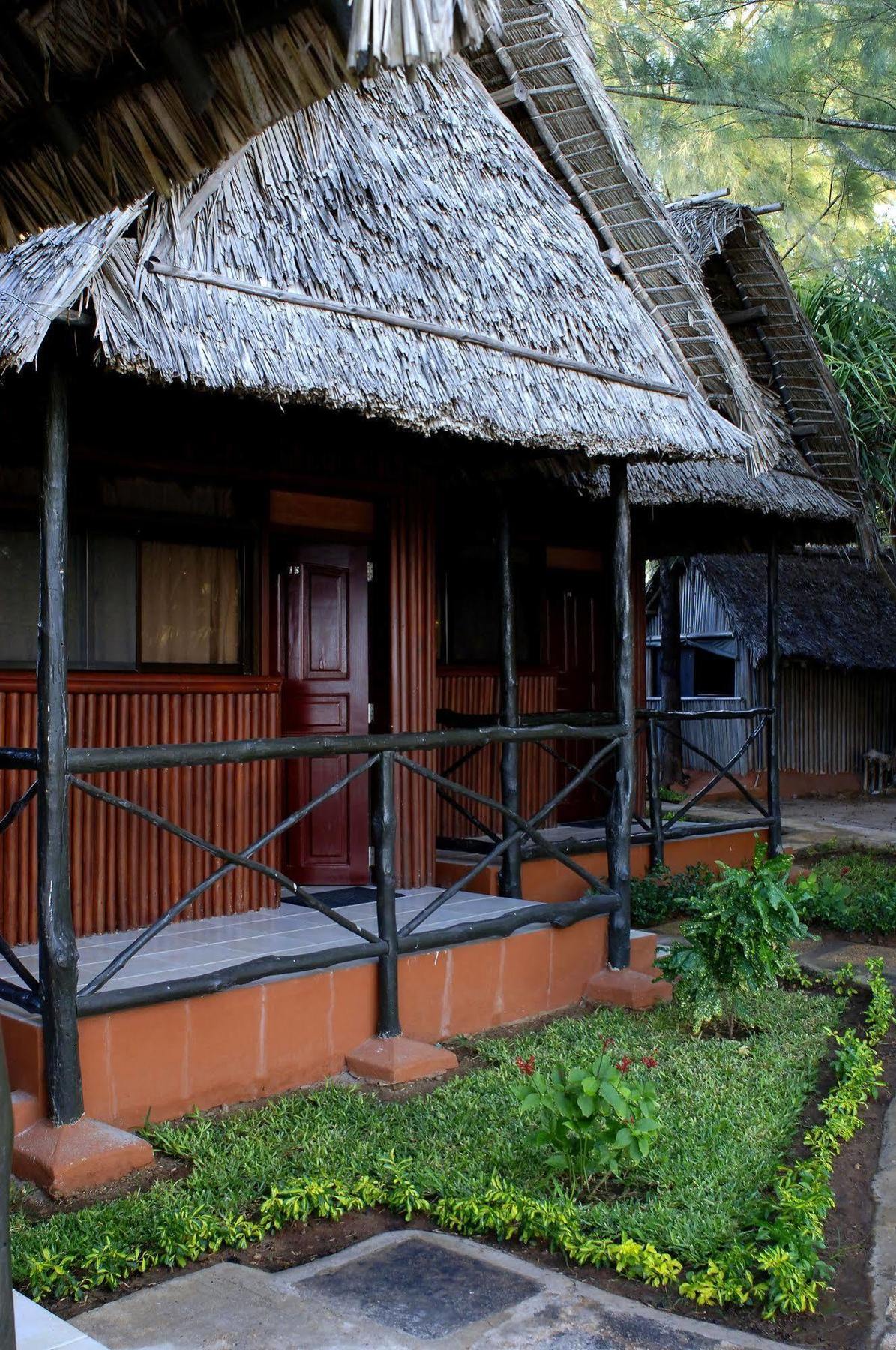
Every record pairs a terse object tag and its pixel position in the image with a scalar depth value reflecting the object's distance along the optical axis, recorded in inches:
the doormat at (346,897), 259.7
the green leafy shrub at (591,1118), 150.3
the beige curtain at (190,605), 246.7
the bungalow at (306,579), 169.9
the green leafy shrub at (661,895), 325.4
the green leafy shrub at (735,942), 213.2
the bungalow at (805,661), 641.0
